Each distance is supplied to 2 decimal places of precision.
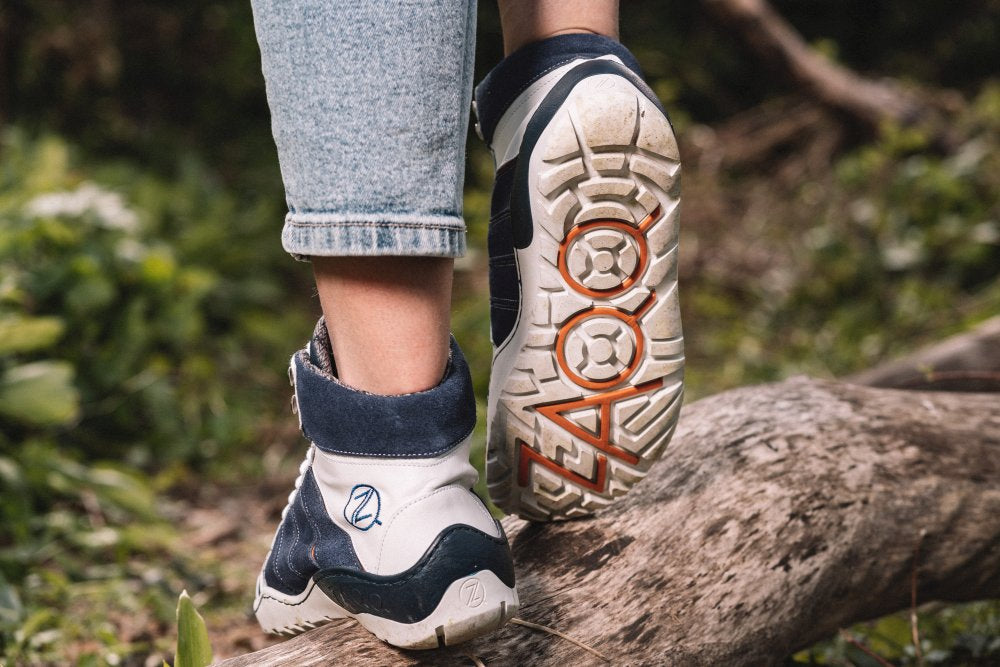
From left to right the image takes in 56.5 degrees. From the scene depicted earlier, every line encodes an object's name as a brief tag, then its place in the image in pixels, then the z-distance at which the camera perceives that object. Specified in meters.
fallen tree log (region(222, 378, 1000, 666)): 1.17
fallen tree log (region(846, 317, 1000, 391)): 2.21
